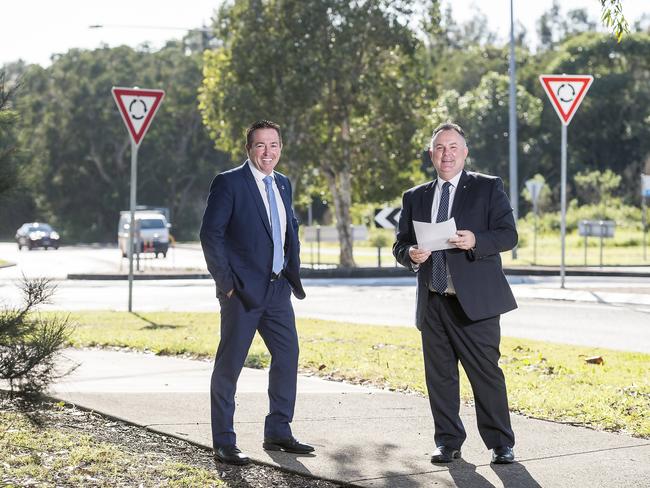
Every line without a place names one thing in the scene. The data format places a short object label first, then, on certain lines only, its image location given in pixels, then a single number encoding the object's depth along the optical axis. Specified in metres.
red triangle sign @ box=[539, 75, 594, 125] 20.11
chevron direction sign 27.12
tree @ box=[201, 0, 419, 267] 32.34
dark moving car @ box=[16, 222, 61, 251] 59.59
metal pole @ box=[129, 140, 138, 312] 16.16
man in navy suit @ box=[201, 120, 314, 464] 6.60
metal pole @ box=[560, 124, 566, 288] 21.14
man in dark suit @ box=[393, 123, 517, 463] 6.44
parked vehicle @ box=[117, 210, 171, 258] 41.94
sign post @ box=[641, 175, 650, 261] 33.11
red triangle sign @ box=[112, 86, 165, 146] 16.08
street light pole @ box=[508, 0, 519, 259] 35.09
